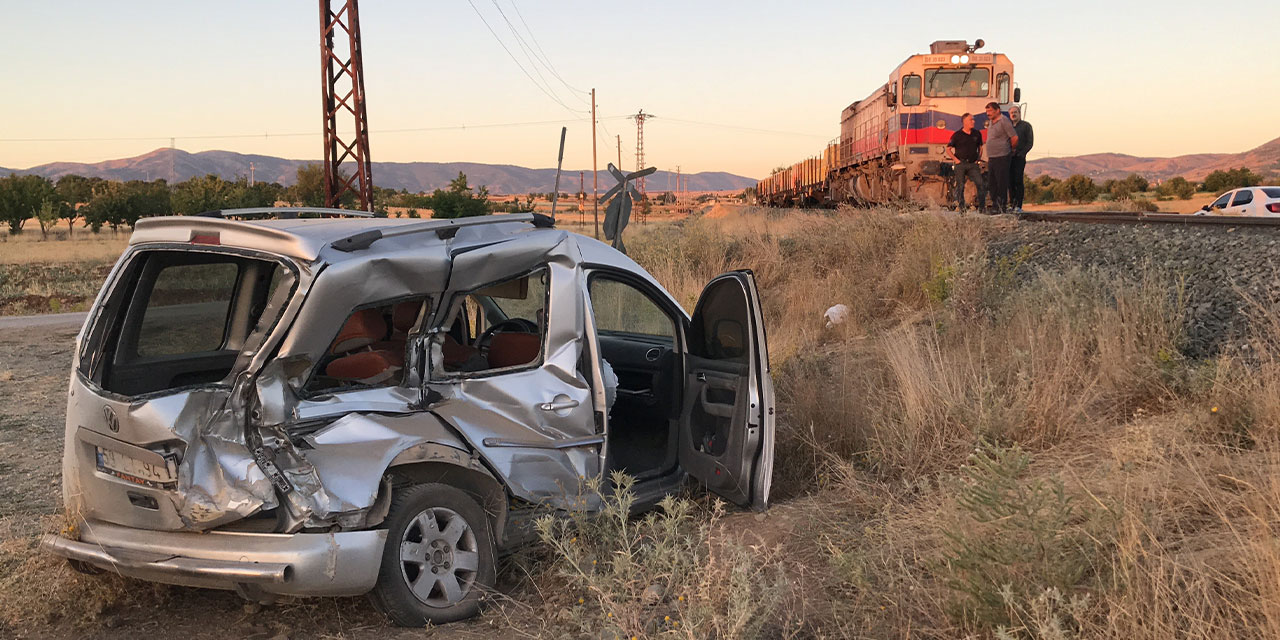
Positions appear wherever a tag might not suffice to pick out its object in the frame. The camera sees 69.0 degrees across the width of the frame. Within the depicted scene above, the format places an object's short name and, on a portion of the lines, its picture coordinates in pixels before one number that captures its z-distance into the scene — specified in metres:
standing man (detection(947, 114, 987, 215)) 16.62
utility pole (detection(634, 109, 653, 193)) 92.12
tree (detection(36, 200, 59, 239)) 58.29
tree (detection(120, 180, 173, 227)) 62.94
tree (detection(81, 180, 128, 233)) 62.62
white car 20.81
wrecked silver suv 3.75
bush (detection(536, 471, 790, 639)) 3.69
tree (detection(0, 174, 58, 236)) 62.19
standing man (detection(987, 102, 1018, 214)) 15.10
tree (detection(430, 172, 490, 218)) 48.50
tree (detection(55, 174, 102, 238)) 64.88
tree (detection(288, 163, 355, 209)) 76.81
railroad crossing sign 13.51
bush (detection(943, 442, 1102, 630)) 3.48
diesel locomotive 21.03
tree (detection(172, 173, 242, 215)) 60.44
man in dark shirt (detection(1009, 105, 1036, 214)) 15.81
